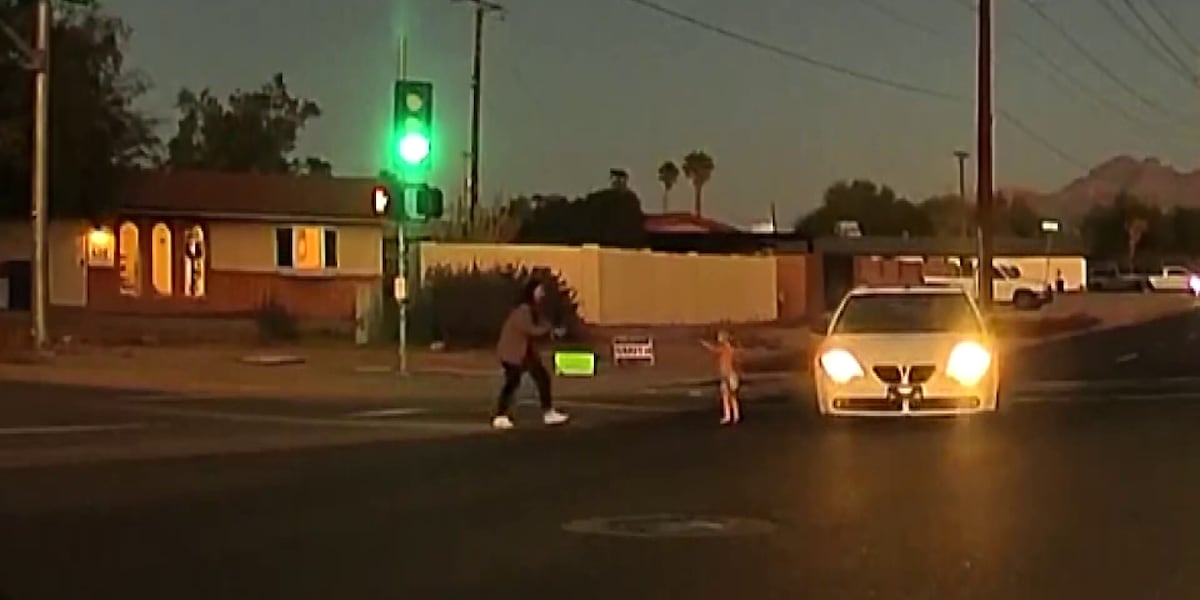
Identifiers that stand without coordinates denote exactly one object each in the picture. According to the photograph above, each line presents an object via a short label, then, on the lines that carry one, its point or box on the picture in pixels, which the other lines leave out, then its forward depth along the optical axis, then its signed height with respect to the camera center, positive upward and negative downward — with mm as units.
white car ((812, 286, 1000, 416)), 23234 -607
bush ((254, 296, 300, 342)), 44062 -245
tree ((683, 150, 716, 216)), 146500 +9566
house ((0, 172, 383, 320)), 54625 +1667
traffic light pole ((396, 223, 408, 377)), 32688 +438
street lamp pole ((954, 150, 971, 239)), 142450 +7025
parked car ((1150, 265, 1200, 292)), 125312 +1825
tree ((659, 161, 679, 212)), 147250 +9121
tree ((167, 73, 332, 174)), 110062 +9227
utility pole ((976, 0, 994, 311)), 49094 +3752
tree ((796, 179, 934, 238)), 164375 +7772
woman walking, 25578 -411
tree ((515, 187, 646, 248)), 79000 +3330
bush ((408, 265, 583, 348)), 44812 +60
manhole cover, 14484 -1421
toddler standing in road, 25938 -729
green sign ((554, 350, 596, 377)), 36719 -839
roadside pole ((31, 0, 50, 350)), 34250 +2495
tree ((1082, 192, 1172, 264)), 170750 +6737
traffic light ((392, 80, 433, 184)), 30344 +2582
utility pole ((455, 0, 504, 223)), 64188 +6108
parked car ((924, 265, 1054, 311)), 85688 +978
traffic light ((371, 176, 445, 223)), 30891 +1555
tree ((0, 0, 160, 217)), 43094 +3985
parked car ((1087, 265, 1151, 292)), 131875 +2058
